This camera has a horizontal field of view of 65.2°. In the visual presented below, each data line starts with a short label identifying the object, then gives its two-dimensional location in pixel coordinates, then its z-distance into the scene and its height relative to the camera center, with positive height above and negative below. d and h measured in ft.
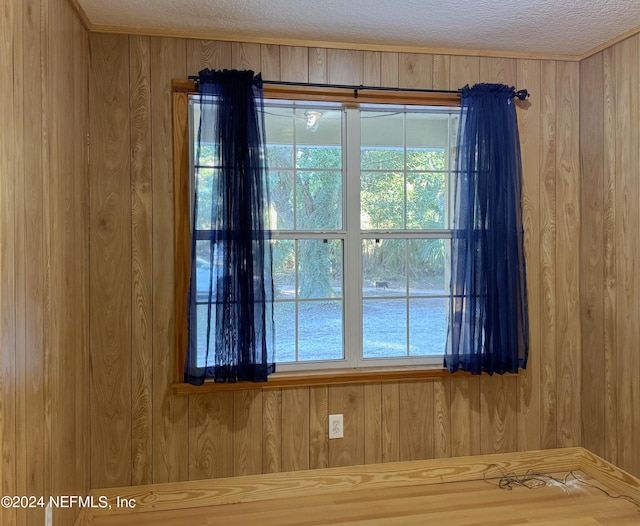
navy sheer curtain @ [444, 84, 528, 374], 9.27 +0.43
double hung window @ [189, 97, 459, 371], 9.28 +0.68
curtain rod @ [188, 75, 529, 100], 8.85 +3.30
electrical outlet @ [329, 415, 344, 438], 9.36 -2.99
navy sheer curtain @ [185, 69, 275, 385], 8.47 +0.68
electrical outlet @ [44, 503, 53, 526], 6.22 -3.13
